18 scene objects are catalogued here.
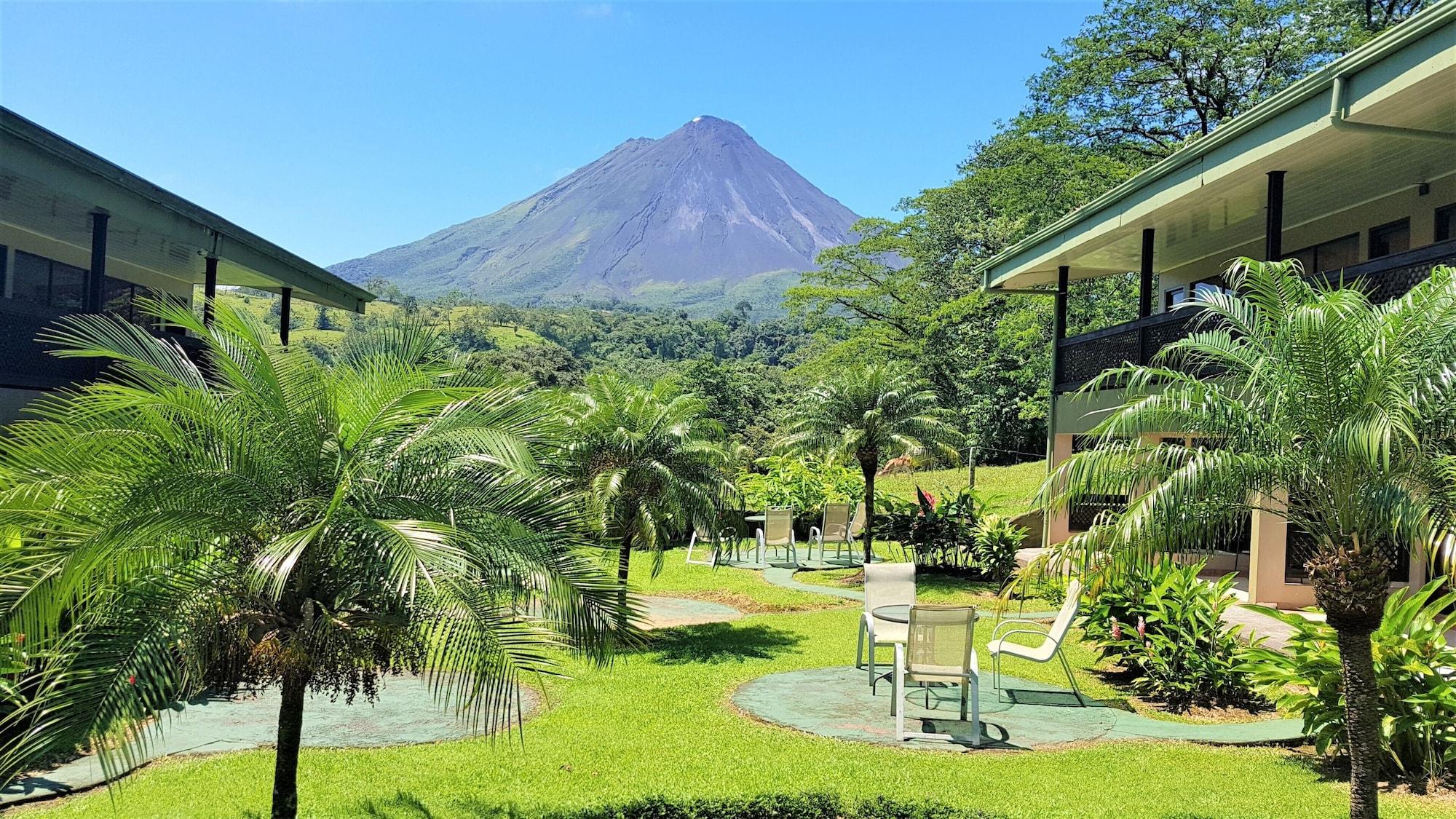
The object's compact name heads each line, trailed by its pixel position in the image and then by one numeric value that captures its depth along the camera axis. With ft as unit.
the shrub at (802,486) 86.63
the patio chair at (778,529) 66.90
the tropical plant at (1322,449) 17.88
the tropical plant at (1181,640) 29.55
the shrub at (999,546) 56.80
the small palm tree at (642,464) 42.11
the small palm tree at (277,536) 15.24
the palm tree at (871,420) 64.03
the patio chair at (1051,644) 30.63
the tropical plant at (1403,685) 21.04
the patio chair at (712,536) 43.65
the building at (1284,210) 29.12
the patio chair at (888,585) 35.88
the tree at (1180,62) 87.20
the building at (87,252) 37.73
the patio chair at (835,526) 67.51
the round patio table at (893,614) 32.77
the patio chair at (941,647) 26.99
